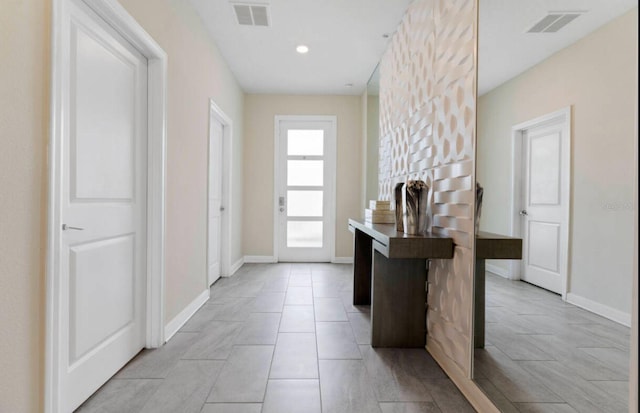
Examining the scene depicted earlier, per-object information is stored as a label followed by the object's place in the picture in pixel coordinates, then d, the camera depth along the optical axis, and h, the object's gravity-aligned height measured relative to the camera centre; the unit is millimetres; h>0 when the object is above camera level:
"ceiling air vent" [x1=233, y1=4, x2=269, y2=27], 2988 +1624
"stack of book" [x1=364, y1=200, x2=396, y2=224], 2947 -105
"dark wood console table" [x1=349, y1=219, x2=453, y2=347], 2400 -686
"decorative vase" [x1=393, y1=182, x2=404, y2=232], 2432 -8
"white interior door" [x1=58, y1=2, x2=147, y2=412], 1585 -55
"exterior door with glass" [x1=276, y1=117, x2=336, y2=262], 5469 +205
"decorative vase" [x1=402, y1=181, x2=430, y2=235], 2154 -36
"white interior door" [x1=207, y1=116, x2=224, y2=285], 3990 +42
